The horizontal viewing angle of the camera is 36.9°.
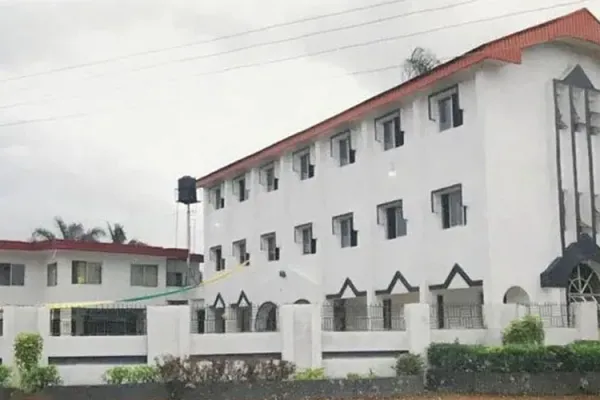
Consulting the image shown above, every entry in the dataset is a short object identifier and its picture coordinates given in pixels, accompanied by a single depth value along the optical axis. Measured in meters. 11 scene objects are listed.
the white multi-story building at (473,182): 20.09
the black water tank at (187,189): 34.84
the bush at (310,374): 16.02
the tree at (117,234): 48.03
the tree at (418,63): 27.30
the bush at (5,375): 15.96
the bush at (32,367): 15.65
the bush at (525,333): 17.61
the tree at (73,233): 46.88
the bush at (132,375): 15.65
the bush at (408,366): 17.12
